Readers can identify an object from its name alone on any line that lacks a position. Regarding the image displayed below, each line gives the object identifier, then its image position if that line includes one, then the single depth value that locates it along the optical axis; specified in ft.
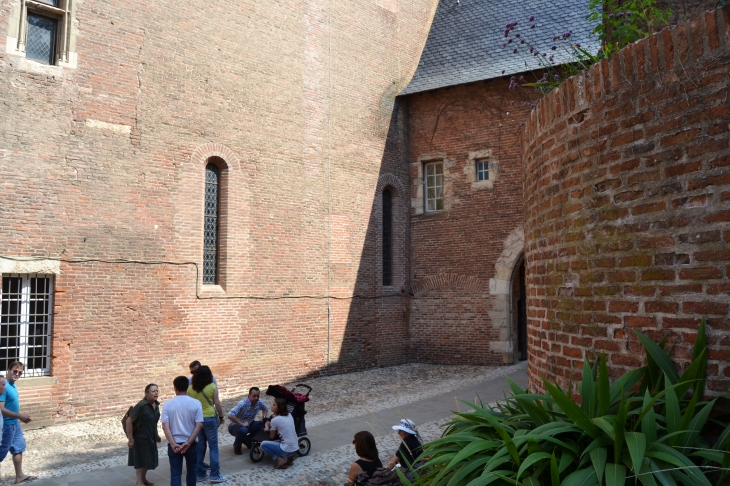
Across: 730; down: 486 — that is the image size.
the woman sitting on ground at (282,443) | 26.37
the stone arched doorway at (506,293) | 51.70
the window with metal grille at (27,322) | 32.81
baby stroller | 27.45
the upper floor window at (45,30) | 34.17
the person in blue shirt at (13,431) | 23.79
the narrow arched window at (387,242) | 56.13
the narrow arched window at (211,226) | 42.22
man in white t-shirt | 21.43
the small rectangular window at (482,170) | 54.13
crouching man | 28.22
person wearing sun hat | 19.36
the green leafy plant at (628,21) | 14.29
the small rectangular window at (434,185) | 56.80
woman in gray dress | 22.58
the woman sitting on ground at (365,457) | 18.58
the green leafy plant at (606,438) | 7.55
